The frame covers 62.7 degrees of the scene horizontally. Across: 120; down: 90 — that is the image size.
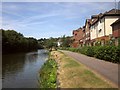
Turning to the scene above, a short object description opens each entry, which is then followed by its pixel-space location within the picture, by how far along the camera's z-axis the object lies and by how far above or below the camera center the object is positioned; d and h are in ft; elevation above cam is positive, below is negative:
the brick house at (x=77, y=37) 127.17 +9.02
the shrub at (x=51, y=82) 20.09 -8.14
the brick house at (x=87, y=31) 95.78 +13.27
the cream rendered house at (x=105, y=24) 66.35 +13.67
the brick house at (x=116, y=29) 54.30 +8.28
